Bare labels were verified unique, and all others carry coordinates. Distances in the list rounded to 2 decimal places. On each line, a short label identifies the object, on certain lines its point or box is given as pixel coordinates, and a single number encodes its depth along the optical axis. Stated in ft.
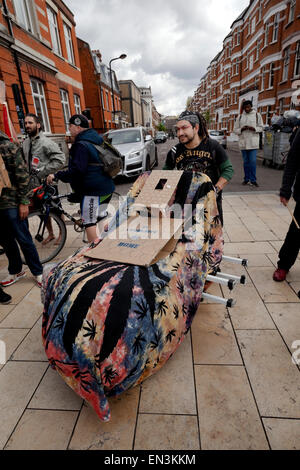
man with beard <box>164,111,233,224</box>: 8.83
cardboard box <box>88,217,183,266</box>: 5.89
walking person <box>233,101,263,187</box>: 24.13
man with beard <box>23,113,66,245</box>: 12.43
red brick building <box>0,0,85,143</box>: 30.30
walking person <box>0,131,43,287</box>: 9.26
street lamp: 68.16
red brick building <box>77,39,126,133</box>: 78.12
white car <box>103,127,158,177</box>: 30.60
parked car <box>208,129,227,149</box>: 69.92
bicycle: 12.77
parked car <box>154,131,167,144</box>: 145.45
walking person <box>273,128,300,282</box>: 9.28
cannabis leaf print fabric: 4.79
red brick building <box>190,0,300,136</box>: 60.13
